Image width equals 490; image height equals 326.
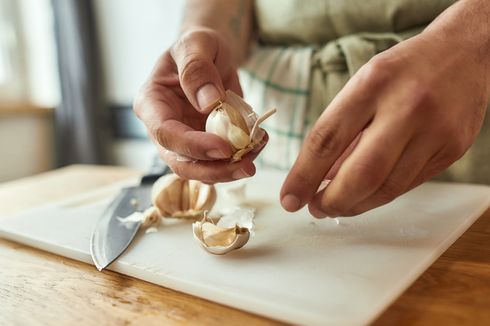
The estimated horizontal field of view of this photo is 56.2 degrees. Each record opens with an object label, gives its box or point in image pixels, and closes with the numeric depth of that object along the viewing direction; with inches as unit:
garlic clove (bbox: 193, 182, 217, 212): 26.0
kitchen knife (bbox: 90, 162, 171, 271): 21.9
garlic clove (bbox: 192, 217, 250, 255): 20.5
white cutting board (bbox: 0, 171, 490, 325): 16.7
